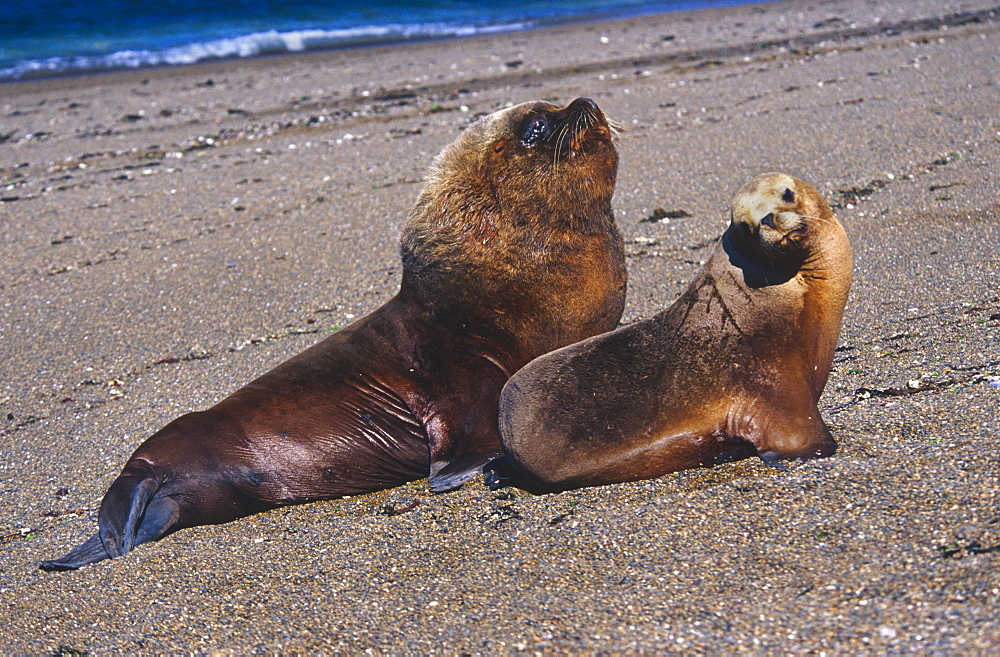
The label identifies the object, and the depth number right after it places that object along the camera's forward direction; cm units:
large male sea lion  883
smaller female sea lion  750
